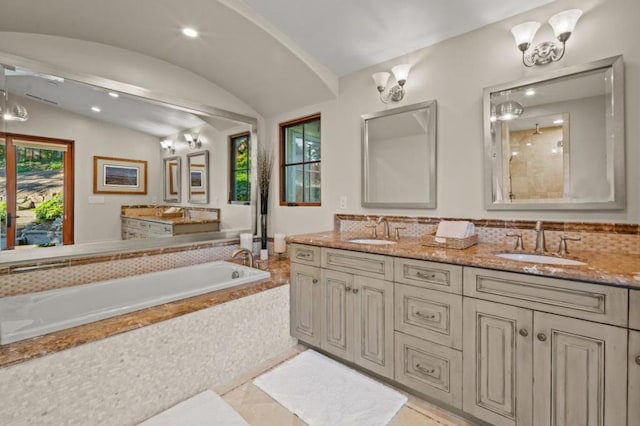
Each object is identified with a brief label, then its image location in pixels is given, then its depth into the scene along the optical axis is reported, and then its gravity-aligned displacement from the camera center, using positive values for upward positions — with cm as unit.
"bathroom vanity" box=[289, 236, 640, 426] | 114 -58
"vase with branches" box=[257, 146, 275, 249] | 321 +36
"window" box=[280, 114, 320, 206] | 298 +54
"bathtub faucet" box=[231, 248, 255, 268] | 266 -40
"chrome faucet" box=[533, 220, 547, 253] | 169 -18
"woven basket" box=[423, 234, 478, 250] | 173 -19
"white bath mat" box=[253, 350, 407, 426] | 158 -111
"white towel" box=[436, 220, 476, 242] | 182 -11
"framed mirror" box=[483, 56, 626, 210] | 157 +42
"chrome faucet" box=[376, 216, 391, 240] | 237 -12
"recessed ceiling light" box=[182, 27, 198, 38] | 226 +143
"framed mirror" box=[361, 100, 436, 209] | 221 +45
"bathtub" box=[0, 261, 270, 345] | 151 -57
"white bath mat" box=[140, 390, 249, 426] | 151 -109
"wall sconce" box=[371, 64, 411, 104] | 226 +105
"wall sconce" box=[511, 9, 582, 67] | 159 +101
